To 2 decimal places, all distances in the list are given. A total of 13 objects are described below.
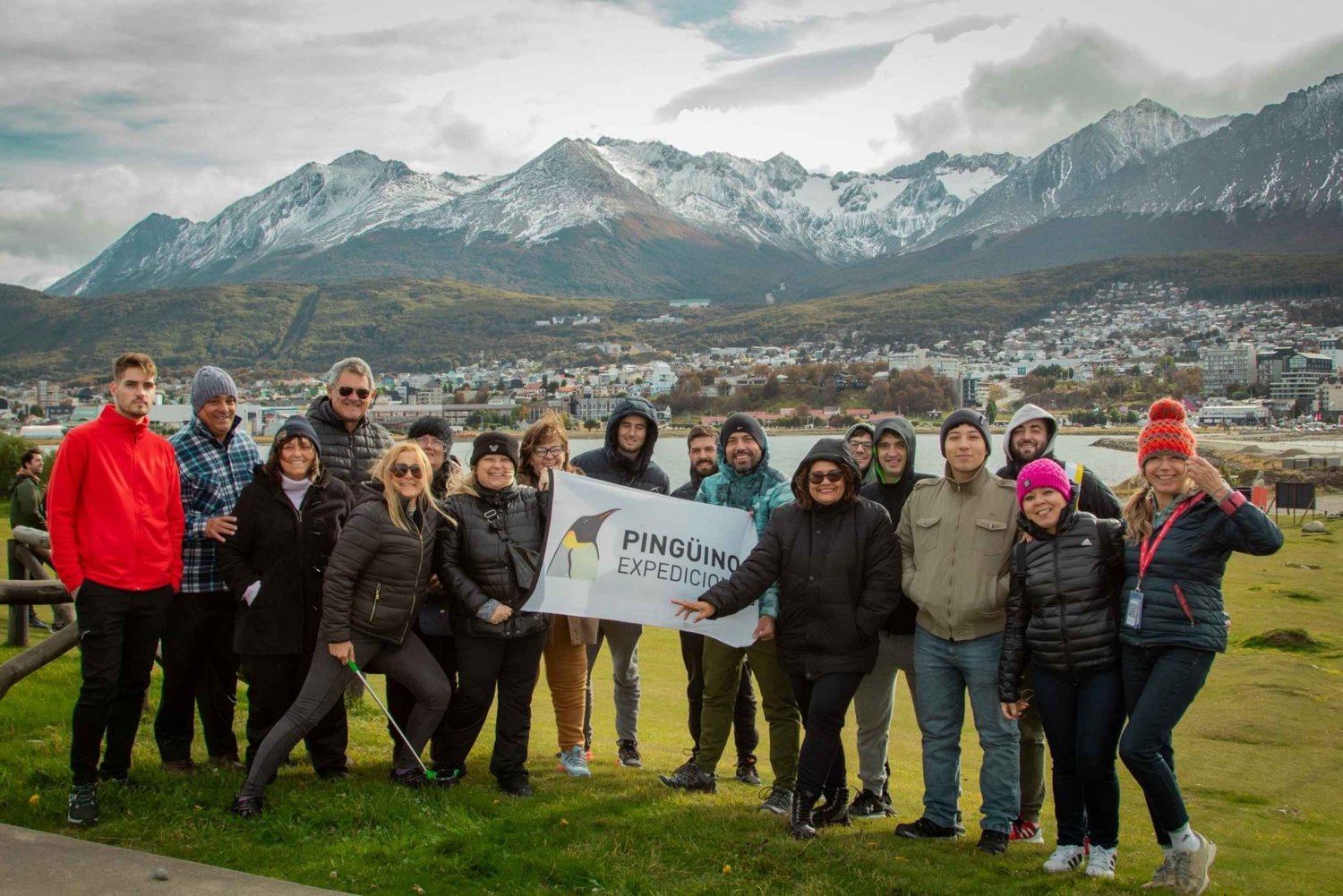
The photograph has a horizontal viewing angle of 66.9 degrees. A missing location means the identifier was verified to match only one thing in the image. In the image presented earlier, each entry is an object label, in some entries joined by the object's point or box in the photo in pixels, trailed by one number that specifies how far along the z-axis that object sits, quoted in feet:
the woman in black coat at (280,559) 19.47
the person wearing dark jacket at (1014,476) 19.52
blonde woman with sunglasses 18.48
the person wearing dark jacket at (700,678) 23.24
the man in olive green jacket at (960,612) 18.42
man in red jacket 17.98
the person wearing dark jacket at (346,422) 21.89
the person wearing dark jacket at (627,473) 23.72
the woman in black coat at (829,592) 18.80
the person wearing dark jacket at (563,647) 21.94
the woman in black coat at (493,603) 19.66
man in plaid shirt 20.30
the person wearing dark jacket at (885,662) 20.83
